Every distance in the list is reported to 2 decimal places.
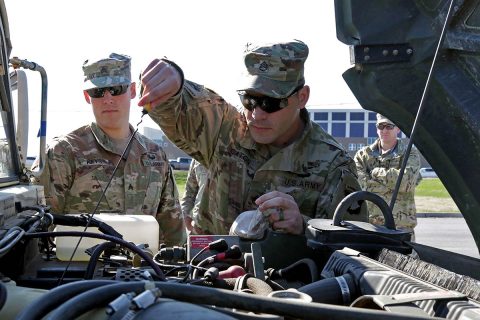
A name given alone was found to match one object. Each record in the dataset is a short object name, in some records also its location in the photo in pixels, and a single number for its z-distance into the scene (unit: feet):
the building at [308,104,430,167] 161.79
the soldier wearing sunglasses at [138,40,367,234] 10.92
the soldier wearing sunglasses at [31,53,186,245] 14.92
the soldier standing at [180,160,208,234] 19.07
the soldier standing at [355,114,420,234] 25.90
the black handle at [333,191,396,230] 7.16
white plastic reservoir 9.69
